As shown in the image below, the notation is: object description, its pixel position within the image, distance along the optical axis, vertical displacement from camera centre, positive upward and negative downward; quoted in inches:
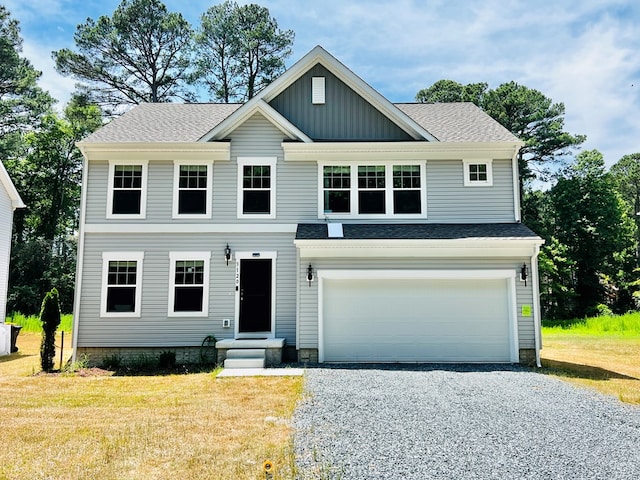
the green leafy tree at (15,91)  1101.1 +500.6
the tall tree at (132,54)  1074.7 +571.7
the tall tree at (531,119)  1166.3 +447.3
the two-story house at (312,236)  443.2 +60.6
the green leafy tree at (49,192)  1010.1 +255.1
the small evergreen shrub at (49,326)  430.3 -24.8
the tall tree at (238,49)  1155.3 +612.0
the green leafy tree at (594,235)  1064.2 +147.1
